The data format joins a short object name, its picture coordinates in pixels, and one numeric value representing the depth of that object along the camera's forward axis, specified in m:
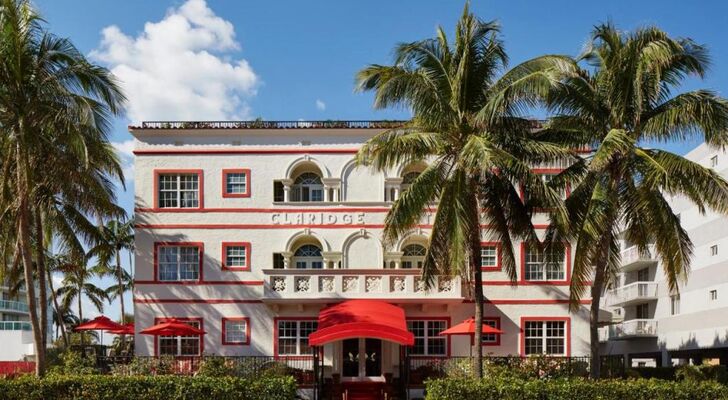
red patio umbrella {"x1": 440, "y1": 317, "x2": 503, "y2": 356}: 26.64
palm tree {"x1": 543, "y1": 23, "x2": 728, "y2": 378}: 20.75
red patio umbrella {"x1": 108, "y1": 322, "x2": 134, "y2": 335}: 33.03
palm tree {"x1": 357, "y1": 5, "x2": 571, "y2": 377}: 21.03
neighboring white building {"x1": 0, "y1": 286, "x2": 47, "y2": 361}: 65.00
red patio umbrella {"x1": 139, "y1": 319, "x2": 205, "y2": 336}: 27.05
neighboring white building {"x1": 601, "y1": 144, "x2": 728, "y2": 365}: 39.09
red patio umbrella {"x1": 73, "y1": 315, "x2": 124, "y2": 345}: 31.85
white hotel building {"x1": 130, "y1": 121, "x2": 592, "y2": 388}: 29.61
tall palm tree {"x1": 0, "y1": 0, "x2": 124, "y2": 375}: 21.41
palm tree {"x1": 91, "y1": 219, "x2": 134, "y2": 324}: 40.72
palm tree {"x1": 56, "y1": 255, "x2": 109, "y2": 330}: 57.13
